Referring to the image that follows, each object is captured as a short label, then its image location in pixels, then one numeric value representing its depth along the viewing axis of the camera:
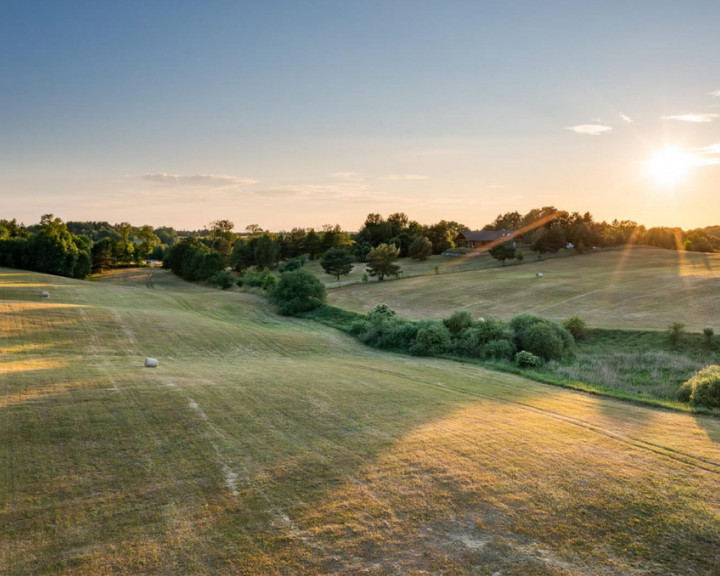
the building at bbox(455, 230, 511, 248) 137.12
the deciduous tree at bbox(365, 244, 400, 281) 84.62
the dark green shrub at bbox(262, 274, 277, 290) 73.28
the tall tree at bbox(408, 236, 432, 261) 115.38
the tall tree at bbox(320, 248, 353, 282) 87.25
